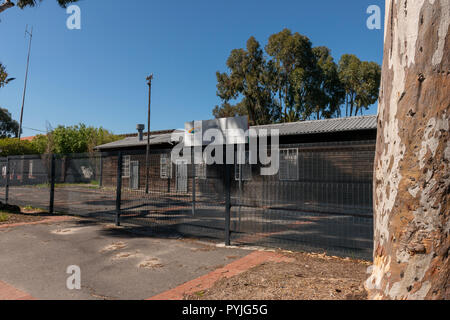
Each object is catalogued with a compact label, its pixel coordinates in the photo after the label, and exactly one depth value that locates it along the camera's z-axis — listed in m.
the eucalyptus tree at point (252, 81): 36.25
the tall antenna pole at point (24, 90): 41.21
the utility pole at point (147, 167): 7.22
